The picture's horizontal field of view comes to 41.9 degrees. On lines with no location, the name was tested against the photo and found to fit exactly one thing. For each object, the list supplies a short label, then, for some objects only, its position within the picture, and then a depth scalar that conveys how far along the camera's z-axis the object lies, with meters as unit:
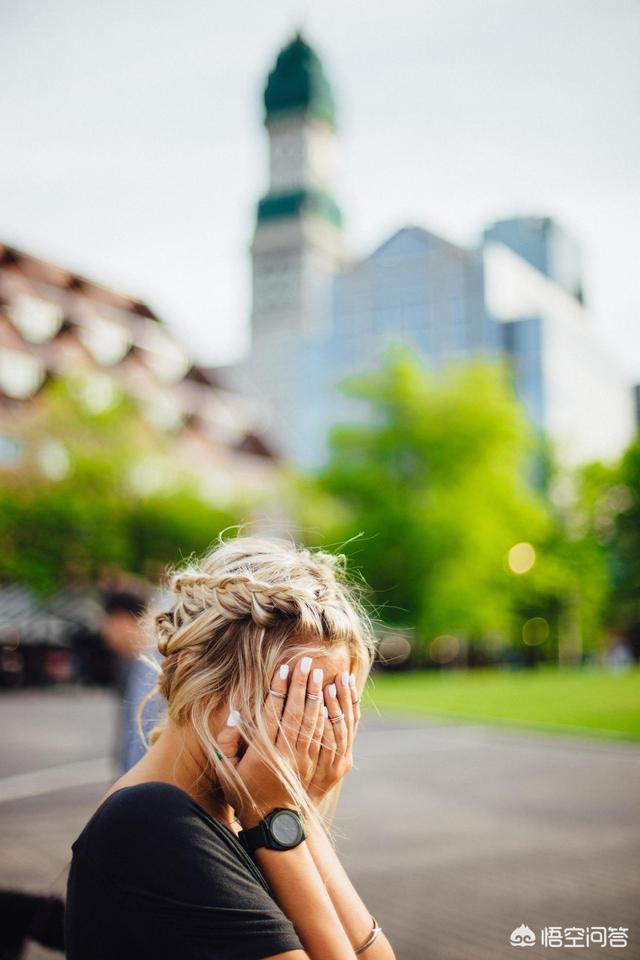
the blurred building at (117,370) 40.56
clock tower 103.09
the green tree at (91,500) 32.19
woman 1.46
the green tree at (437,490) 39.28
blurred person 4.52
